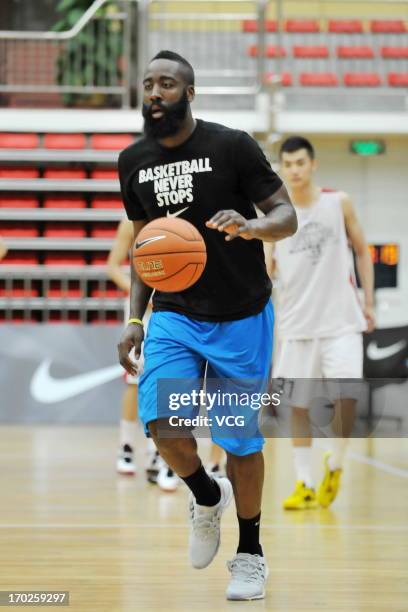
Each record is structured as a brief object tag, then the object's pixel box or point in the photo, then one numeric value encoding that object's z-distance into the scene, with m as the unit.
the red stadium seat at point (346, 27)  19.22
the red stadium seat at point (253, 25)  18.83
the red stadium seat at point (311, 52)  18.67
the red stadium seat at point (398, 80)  18.44
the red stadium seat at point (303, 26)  19.14
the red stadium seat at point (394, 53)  18.86
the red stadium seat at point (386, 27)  19.30
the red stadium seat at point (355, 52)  18.78
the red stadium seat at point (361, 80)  18.19
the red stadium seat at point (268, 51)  18.45
